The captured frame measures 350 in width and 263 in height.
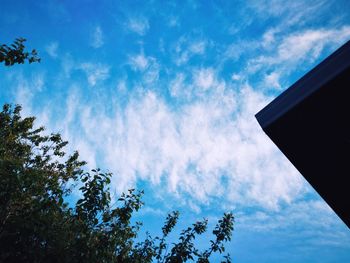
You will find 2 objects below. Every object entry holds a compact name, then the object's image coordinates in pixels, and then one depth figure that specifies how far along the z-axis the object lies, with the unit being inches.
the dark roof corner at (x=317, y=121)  104.1
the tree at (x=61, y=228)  265.3
